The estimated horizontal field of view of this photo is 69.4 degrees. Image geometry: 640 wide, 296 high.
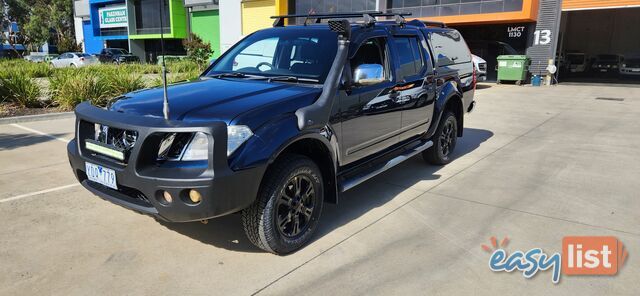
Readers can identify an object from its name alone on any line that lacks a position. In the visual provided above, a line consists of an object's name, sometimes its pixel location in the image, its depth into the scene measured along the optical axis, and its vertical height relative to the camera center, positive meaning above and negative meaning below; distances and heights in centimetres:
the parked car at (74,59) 3053 -144
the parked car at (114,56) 3288 -133
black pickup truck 307 -67
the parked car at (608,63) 2533 -94
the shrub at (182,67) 1779 -110
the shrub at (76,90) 1034 -117
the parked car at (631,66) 2420 -103
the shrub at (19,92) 1014 -120
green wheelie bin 1964 -100
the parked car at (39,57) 3475 -163
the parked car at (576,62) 2581 -93
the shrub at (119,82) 1103 -105
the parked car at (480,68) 1895 -98
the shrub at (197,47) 2301 -55
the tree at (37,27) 5019 +105
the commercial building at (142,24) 3719 +126
